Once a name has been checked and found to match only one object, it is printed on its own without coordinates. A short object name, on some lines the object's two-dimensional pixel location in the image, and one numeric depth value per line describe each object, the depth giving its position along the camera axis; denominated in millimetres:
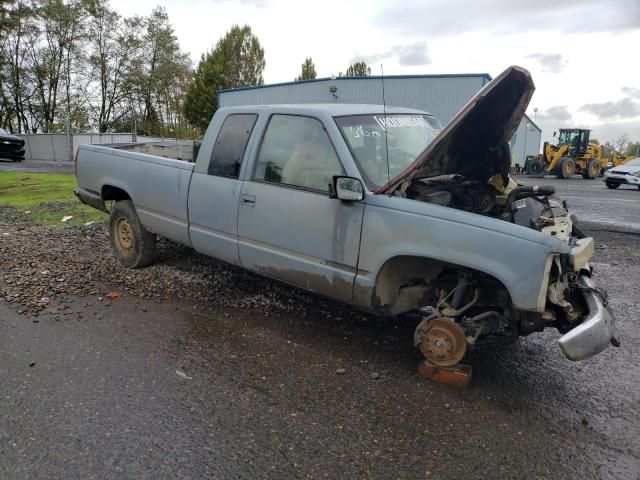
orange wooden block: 3447
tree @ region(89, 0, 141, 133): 39969
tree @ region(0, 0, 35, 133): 36903
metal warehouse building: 21938
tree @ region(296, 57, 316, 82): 53438
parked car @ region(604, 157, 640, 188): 20219
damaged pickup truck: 3199
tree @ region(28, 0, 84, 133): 38094
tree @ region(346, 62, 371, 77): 47312
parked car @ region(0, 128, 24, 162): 23719
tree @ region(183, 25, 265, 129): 45281
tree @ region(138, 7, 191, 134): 42156
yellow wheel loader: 26938
